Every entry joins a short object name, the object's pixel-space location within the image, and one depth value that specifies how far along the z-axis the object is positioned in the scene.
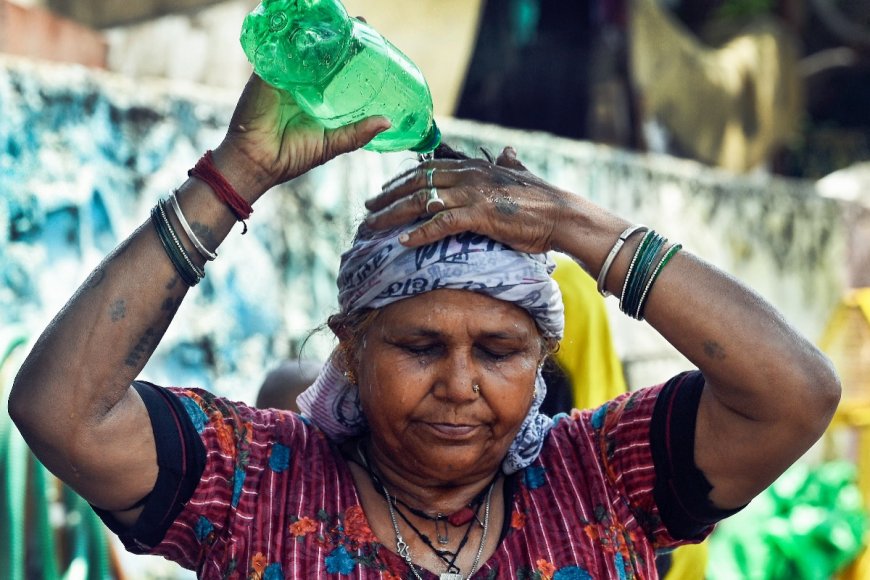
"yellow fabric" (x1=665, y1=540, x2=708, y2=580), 2.91
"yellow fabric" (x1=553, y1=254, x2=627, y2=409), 2.88
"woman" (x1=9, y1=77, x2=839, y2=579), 1.77
